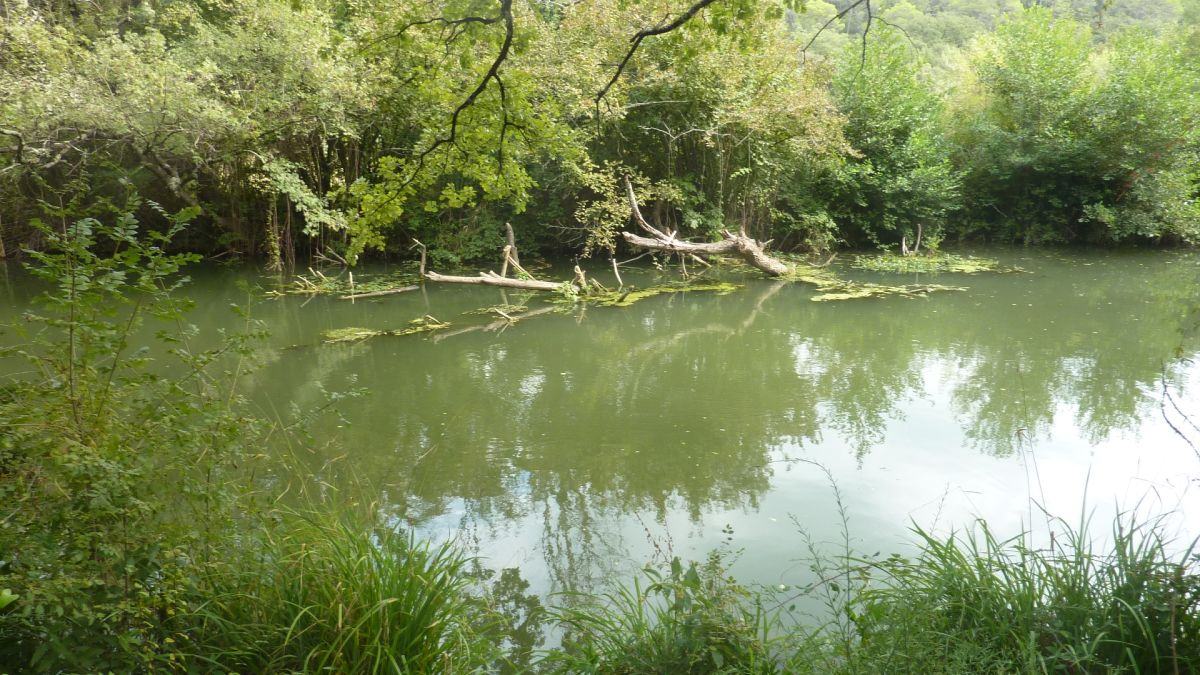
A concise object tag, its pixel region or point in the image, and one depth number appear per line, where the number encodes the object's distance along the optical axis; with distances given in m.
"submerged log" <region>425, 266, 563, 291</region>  10.44
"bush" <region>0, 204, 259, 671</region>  1.74
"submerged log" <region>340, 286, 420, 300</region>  10.96
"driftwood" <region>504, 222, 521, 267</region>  11.55
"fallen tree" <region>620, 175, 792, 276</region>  11.77
